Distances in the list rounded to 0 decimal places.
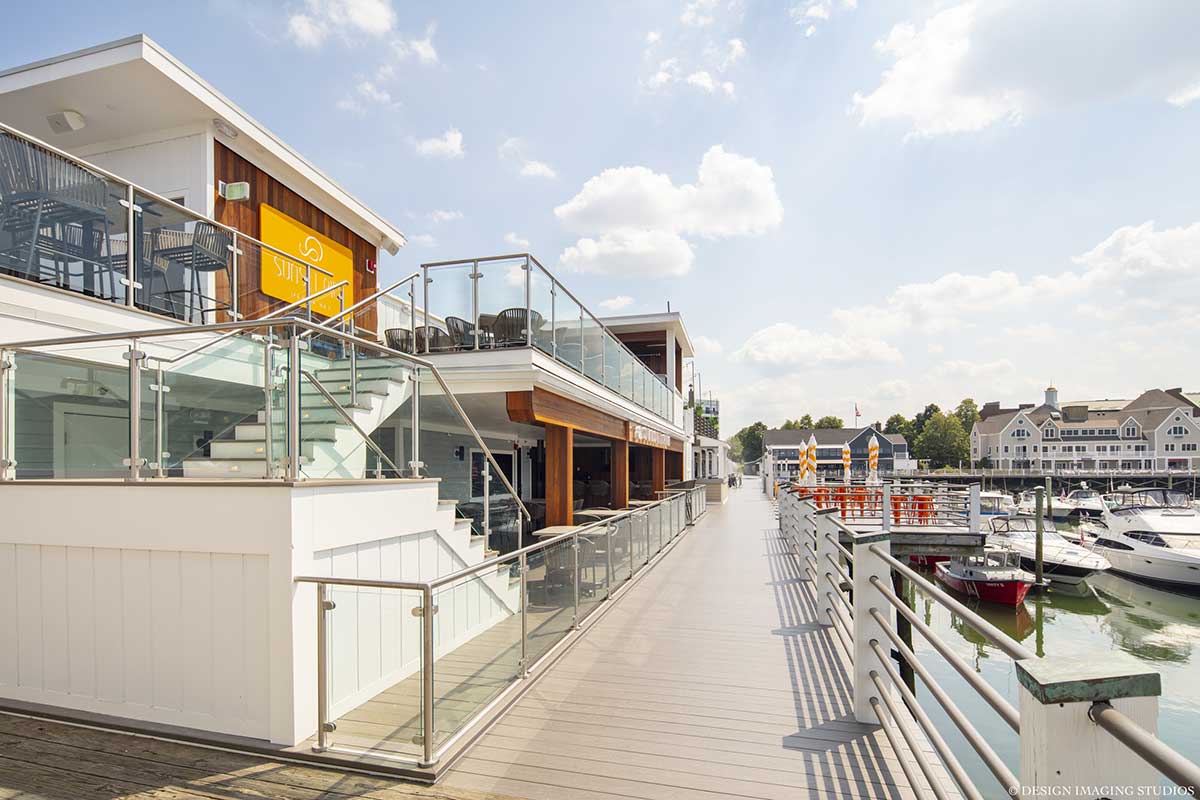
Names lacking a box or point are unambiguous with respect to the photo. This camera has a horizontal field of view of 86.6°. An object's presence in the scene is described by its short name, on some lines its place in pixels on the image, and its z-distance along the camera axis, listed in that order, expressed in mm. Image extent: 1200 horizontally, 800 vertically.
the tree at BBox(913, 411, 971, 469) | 89125
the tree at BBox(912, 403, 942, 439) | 119138
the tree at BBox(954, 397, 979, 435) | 103938
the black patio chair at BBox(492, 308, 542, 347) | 8805
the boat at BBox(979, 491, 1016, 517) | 31438
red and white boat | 18359
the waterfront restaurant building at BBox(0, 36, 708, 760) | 3975
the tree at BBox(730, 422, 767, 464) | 139875
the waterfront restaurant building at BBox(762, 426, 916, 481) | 88875
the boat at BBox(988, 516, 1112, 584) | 21875
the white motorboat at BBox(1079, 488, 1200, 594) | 21750
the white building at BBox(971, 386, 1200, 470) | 71062
